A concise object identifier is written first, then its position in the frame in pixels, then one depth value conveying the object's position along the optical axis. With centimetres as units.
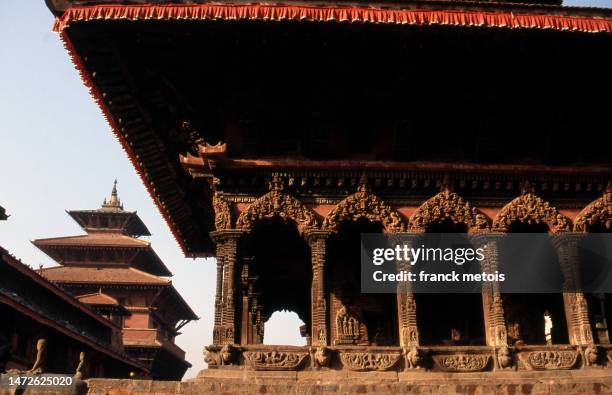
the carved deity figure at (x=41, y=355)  1050
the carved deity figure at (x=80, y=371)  1016
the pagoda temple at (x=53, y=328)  2538
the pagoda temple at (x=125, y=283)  4356
